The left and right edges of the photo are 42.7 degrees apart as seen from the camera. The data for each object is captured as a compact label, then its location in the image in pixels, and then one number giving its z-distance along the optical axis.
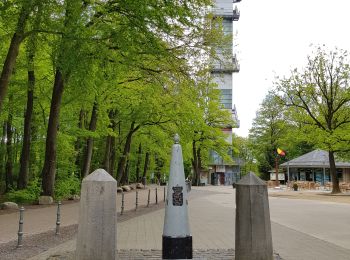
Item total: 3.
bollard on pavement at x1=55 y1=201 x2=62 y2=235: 11.00
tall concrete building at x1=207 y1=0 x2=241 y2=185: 70.38
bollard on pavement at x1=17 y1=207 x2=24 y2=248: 9.13
